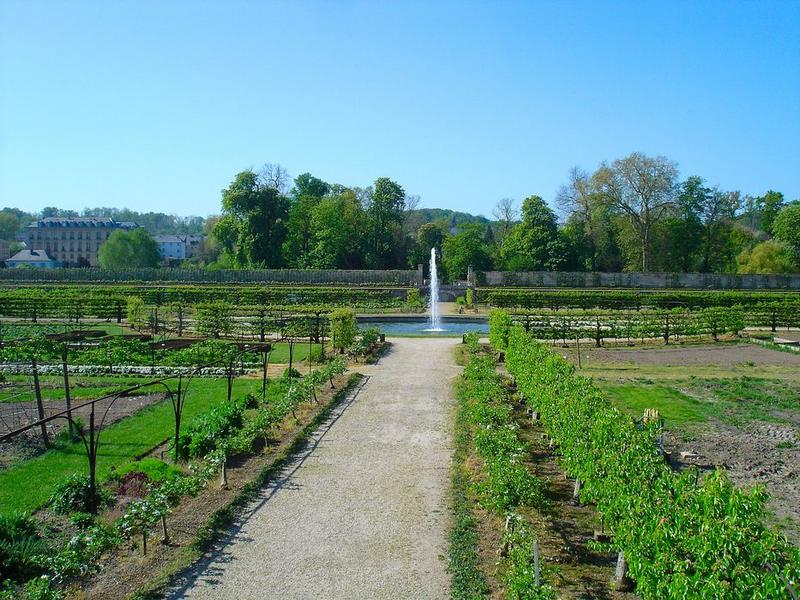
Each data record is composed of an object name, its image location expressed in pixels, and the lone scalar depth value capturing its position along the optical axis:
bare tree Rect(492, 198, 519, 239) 86.06
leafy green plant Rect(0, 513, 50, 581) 7.71
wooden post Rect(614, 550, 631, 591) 7.75
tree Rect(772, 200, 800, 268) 60.72
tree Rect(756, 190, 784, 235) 78.25
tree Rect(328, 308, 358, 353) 24.50
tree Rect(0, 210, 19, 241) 142.50
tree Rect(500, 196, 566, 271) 64.25
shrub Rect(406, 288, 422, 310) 41.31
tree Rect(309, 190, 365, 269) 66.00
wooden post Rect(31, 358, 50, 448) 13.23
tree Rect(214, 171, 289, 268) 67.06
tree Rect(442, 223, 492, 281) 63.19
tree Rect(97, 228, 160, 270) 89.94
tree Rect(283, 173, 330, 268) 68.69
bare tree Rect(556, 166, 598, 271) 68.81
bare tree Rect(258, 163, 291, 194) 75.88
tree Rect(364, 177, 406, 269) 71.94
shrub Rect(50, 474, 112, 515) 9.48
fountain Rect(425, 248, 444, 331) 34.94
